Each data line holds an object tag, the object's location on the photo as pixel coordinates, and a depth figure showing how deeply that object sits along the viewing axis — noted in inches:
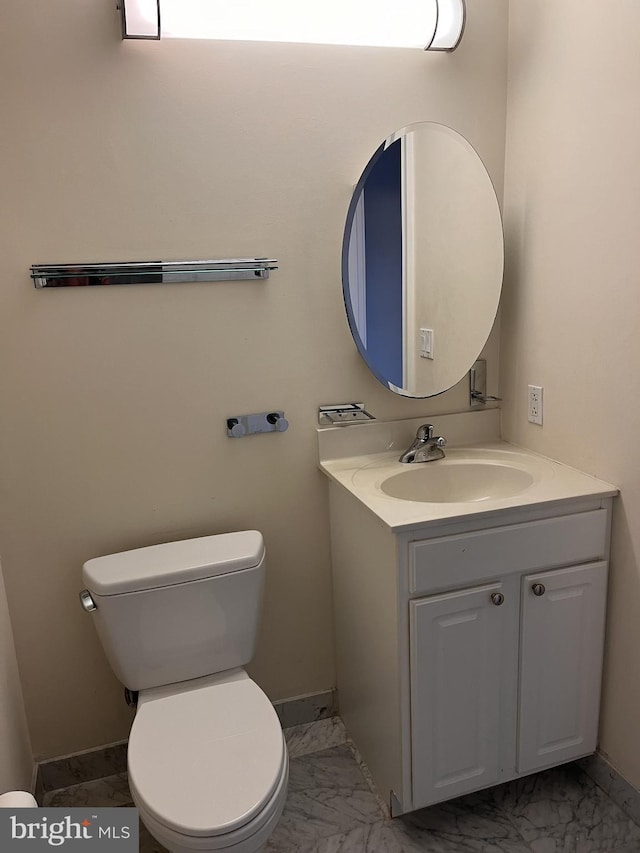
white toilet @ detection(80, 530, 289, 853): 51.4
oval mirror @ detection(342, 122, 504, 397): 71.2
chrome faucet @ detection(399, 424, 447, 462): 74.4
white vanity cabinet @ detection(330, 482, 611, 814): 60.3
